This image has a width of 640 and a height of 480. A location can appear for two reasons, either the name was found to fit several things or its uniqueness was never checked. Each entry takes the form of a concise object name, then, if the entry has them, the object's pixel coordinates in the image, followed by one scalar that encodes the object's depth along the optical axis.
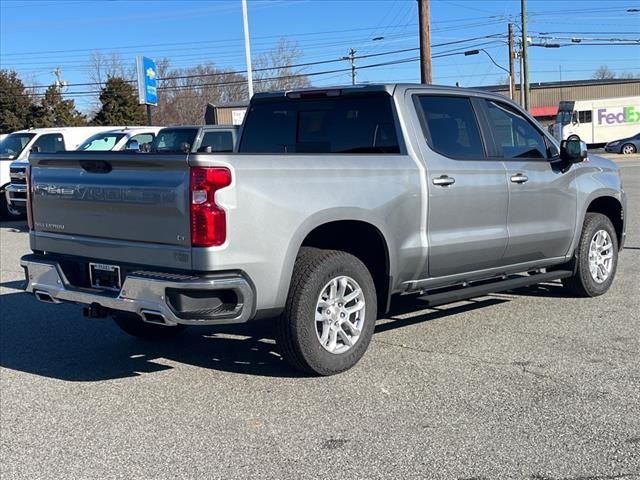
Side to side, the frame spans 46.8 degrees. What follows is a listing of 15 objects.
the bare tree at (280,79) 55.81
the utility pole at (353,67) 60.43
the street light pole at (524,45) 39.28
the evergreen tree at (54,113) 52.25
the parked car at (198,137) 14.52
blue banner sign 28.77
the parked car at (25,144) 16.97
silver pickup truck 4.52
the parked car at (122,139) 16.34
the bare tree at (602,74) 94.25
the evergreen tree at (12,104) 53.75
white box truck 47.03
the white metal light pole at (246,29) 24.48
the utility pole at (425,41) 20.51
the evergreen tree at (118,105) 51.72
